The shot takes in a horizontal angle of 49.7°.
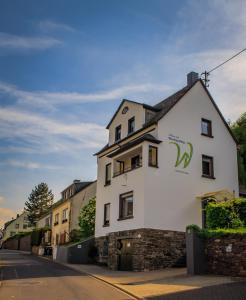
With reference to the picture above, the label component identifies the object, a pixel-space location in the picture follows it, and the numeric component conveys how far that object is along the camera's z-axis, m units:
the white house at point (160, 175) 16.98
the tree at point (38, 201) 64.76
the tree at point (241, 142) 22.51
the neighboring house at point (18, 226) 67.28
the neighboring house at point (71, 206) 28.86
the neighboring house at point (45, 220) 38.96
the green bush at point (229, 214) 13.78
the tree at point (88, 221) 23.97
